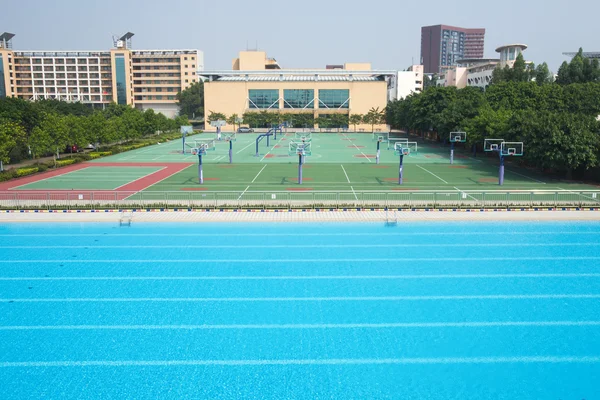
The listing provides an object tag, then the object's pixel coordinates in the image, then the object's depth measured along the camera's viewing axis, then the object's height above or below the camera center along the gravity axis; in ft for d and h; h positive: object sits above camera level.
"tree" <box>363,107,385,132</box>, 320.70 +8.61
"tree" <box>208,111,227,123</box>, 321.26 +9.05
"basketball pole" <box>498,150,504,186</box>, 108.47 -8.59
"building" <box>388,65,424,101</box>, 460.14 +43.01
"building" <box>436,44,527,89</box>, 320.70 +42.43
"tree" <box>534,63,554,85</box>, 234.31 +26.27
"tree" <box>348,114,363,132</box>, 319.27 +7.39
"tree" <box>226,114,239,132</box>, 318.45 +7.17
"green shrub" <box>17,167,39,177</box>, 122.62 -9.63
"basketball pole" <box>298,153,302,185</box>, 108.36 -8.78
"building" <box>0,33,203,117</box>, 402.52 +44.84
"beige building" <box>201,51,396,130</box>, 331.16 +22.61
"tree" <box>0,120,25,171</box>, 114.21 -1.43
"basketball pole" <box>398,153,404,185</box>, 107.47 -8.41
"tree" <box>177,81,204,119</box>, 403.13 +24.20
